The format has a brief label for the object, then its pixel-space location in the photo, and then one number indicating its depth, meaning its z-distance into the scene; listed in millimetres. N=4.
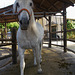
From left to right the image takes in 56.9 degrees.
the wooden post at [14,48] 2417
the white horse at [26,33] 1056
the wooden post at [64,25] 3844
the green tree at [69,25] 16734
